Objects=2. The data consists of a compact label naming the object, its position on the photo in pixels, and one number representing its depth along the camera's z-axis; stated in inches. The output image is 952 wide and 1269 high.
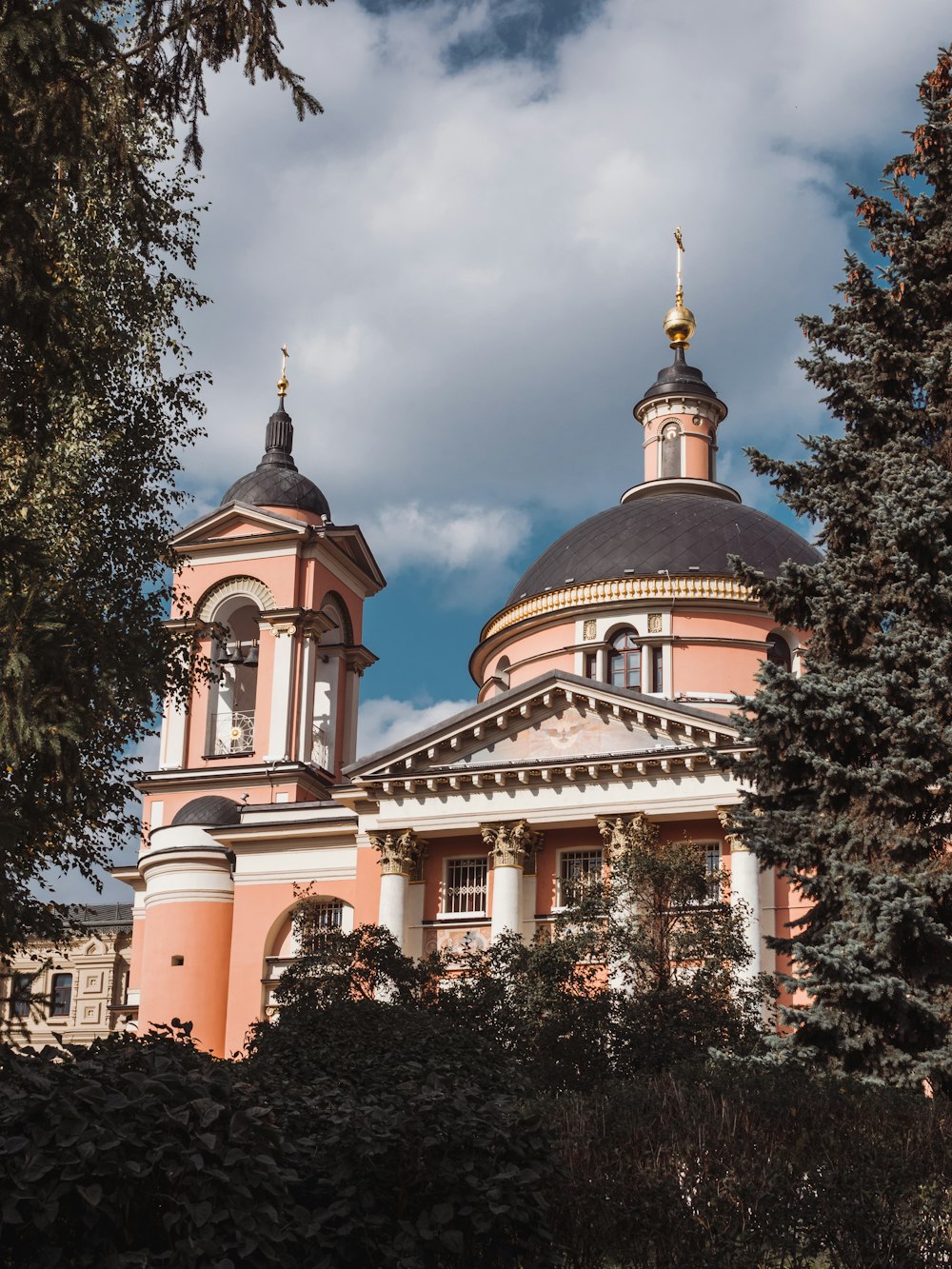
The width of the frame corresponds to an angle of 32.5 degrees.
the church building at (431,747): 1249.4
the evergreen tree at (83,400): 449.1
